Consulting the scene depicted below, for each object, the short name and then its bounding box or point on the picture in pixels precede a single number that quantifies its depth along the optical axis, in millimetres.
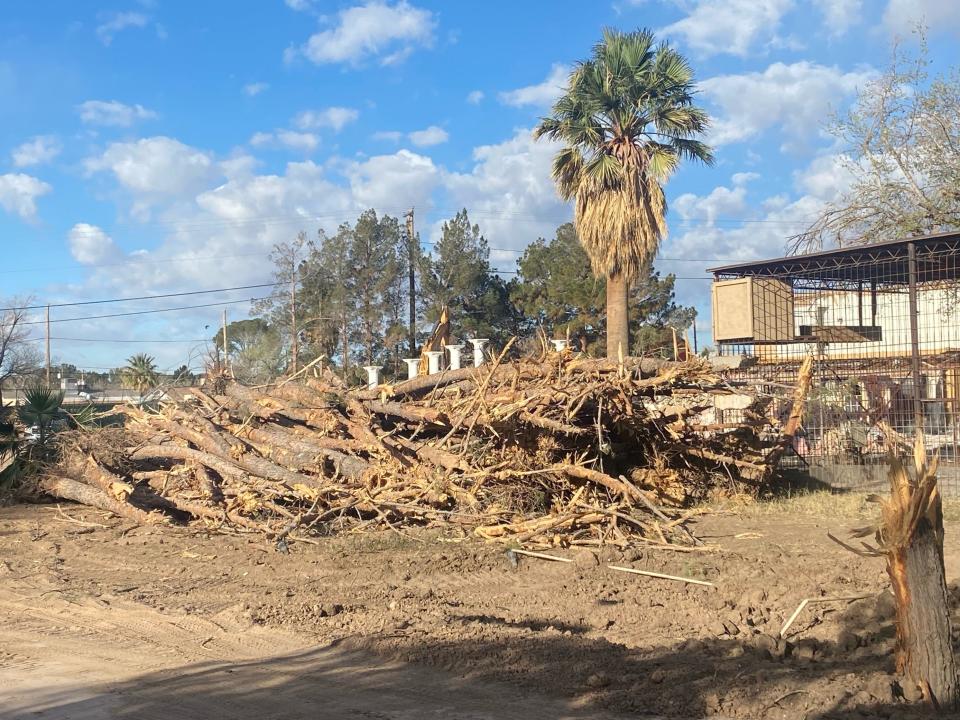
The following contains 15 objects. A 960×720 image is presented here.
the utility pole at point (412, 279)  32750
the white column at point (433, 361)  17312
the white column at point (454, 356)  16484
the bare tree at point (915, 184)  18641
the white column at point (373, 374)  18953
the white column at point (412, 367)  20281
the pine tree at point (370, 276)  34781
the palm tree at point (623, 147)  20219
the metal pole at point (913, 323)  13375
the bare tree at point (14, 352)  35875
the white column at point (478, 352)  15366
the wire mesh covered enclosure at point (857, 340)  13836
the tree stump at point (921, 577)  4578
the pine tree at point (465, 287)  33722
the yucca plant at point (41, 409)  15281
